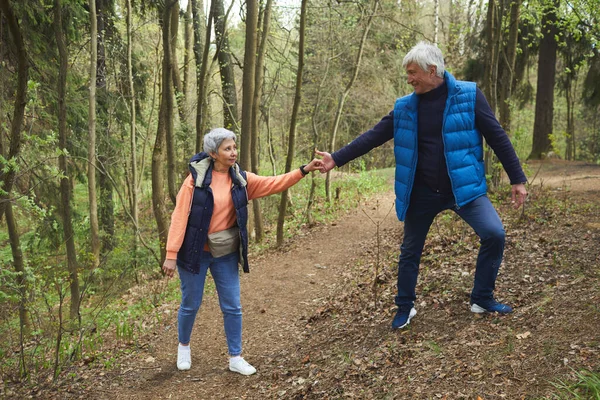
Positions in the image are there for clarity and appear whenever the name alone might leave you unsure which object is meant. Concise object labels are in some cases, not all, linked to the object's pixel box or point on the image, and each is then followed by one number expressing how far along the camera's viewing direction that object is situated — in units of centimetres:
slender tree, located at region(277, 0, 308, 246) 958
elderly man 414
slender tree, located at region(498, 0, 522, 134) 950
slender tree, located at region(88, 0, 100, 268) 948
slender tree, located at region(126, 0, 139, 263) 1152
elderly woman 455
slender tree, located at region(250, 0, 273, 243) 1035
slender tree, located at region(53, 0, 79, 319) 754
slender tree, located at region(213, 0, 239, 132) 1261
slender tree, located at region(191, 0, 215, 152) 929
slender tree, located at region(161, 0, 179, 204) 870
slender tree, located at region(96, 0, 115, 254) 1274
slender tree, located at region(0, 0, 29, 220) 436
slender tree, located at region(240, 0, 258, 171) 876
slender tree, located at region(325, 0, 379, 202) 1192
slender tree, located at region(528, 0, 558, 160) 1748
